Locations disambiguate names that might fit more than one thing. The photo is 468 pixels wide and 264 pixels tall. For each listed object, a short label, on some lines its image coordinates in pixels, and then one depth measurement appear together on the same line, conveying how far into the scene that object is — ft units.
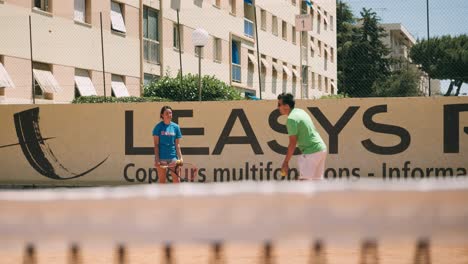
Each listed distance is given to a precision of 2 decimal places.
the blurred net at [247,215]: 11.45
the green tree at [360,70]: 65.05
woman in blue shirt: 38.52
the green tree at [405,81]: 119.80
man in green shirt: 28.66
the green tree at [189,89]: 85.71
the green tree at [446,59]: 58.59
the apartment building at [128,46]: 79.20
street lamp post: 59.67
